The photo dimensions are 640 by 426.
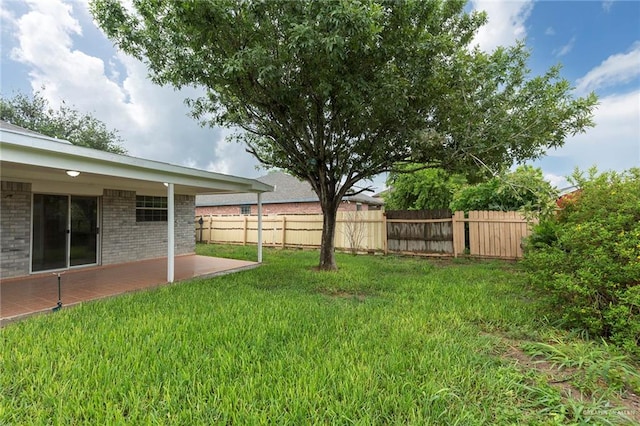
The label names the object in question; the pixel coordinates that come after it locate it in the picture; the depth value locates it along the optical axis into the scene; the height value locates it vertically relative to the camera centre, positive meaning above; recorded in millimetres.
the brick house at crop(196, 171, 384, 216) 18214 +1307
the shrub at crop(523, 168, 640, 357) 3225 -510
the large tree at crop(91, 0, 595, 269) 5375 +2893
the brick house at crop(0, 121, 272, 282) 4746 +544
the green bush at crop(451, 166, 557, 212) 10312 +759
